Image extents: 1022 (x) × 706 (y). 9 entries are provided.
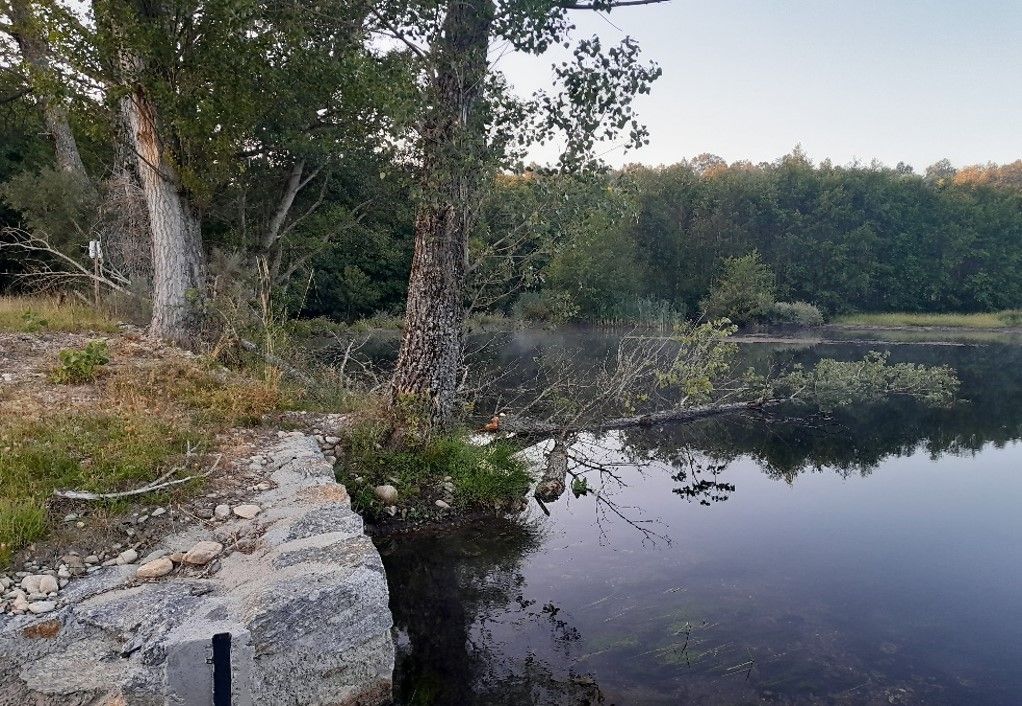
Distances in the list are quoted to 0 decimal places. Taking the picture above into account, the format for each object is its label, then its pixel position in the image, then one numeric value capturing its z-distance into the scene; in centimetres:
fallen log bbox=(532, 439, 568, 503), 768
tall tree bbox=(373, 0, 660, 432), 648
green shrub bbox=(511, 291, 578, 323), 2741
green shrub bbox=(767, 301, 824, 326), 3219
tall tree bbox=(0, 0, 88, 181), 825
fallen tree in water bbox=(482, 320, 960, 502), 941
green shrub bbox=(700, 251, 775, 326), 3105
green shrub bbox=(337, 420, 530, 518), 631
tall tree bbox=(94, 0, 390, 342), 758
